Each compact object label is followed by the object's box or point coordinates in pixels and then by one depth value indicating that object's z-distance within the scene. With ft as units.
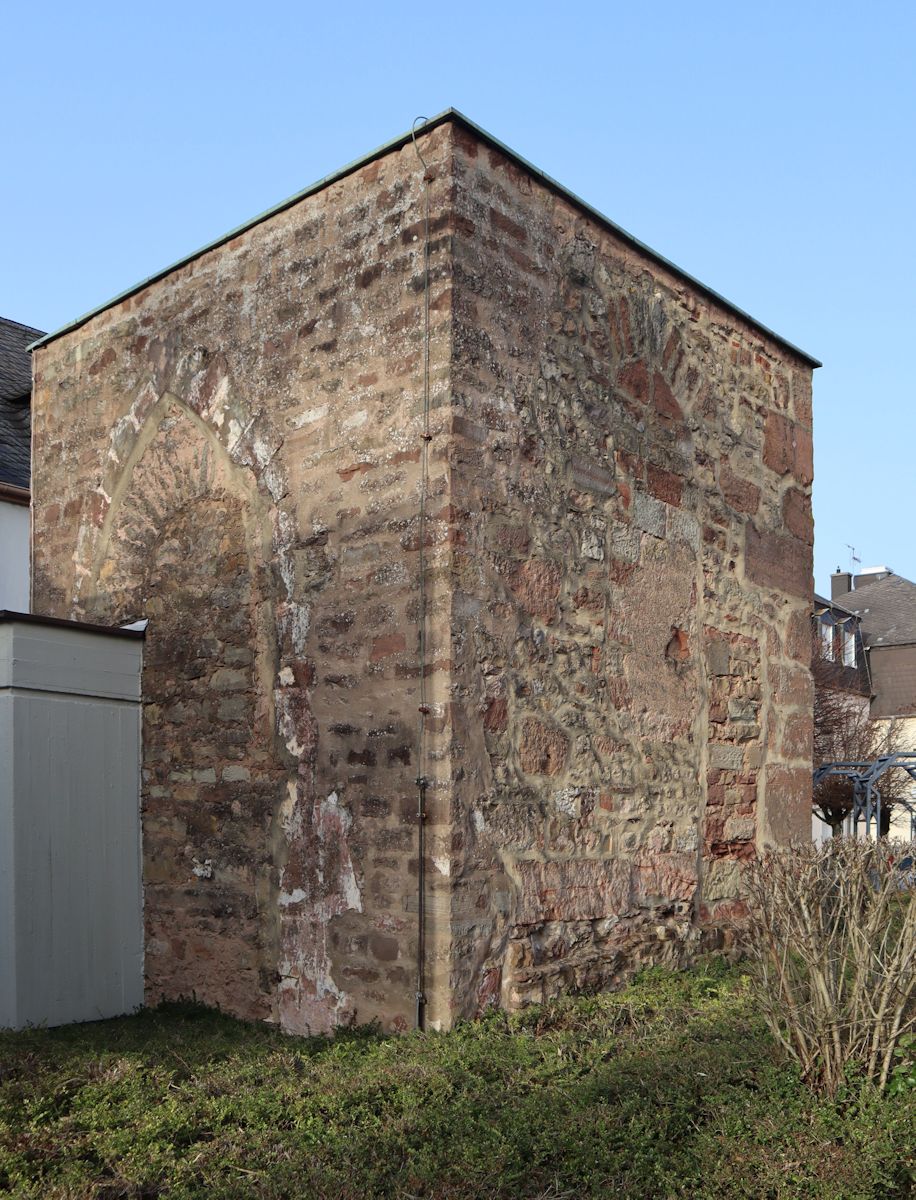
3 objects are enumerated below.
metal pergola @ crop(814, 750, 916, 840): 39.65
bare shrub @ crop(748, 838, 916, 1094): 13.44
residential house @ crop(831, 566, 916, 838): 91.97
